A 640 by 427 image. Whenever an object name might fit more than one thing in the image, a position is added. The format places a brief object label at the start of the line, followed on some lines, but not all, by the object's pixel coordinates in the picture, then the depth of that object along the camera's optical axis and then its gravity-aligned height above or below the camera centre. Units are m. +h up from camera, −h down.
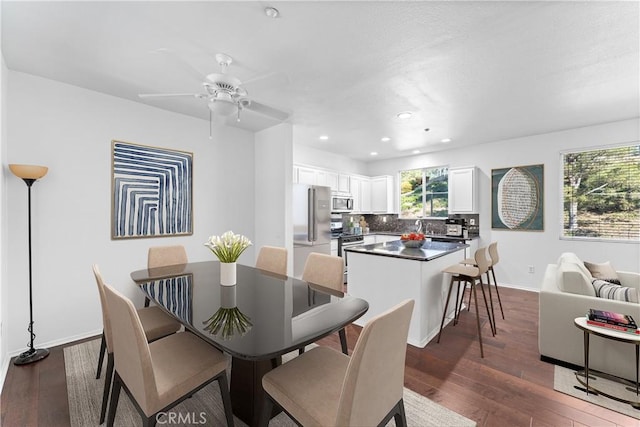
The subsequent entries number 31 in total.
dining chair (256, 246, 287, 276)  2.72 -0.47
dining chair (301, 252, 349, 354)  2.25 -0.49
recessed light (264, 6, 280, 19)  1.74 +1.30
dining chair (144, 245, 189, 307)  2.76 -0.43
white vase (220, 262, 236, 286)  2.05 -0.44
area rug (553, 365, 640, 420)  1.87 -1.30
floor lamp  2.31 +0.01
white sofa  2.14 -0.96
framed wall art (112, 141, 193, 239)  3.09 +0.28
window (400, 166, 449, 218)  5.71 +0.49
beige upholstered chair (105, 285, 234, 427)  1.22 -0.81
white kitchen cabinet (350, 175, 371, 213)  6.20 +0.51
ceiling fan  1.95 +0.92
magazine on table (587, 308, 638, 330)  1.98 -0.77
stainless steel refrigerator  4.29 -0.12
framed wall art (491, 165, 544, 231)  4.62 +0.30
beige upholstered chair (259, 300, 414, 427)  1.00 -0.79
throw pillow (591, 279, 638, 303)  2.23 -0.64
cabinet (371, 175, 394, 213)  6.38 +0.48
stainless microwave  5.55 +0.26
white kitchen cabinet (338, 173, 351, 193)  5.77 +0.69
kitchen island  2.80 -0.72
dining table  1.21 -0.54
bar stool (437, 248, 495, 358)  2.73 -0.58
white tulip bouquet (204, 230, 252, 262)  2.02 -0.24
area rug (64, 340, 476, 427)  1.75 -1.31
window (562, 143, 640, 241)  3.92 +0.33
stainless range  5.23 -0.52
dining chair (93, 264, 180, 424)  1.70 -0.82
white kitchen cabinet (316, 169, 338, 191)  5.24 +0.71
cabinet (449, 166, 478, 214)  5.11 +0.47
